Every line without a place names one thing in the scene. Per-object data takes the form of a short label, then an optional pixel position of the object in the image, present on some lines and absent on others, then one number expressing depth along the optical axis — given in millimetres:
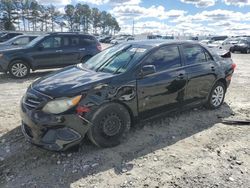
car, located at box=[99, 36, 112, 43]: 37574
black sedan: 2631
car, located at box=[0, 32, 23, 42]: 13805
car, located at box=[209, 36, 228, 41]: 32767
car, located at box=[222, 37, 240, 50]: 19192
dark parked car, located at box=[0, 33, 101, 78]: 6779
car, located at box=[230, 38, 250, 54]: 18160
